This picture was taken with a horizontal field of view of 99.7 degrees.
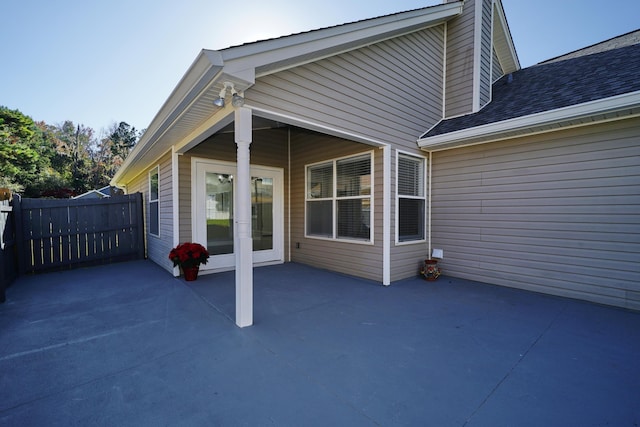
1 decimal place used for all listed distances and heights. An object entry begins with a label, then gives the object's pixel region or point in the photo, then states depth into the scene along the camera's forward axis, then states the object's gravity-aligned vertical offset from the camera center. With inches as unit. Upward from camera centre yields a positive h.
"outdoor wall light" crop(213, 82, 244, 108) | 106.4 +44.3
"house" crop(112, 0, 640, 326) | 126.9 +32.3
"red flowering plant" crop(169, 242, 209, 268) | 176.4 -31.0
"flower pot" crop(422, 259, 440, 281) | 185.2 -44.4
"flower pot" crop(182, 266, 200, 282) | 180.4 -43.7
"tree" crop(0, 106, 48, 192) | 629.0 +136.1
